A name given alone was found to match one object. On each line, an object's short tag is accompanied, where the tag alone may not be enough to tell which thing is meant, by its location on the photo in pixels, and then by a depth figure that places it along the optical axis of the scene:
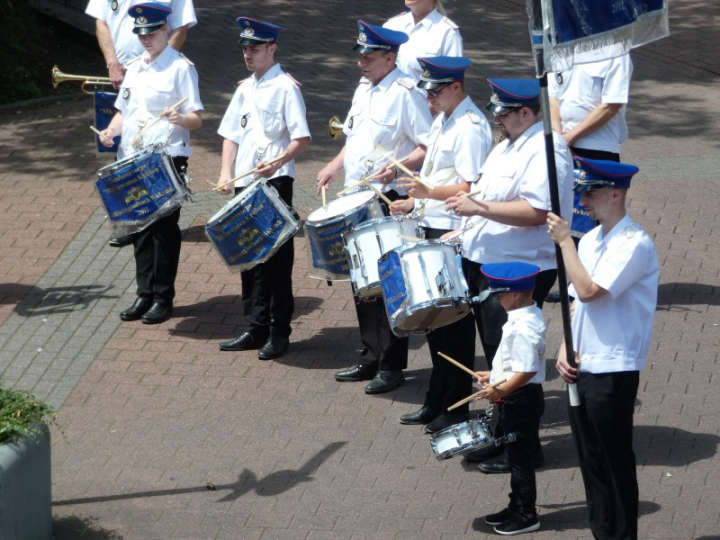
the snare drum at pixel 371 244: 12.41
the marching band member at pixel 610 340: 9.67
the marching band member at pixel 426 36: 15.99
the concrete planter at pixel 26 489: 9.89
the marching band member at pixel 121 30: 18.27
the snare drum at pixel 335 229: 12.95
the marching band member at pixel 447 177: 12.33
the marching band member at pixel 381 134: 13.50
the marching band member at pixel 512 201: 11.34
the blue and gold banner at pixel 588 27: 9.19
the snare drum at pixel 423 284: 11.40
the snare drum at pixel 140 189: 14.28
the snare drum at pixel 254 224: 13.63
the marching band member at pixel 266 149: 14.29
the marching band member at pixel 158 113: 15.11
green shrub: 10.18
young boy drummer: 10.71
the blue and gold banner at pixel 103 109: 17.53
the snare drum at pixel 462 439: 10.81
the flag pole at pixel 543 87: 9.20
